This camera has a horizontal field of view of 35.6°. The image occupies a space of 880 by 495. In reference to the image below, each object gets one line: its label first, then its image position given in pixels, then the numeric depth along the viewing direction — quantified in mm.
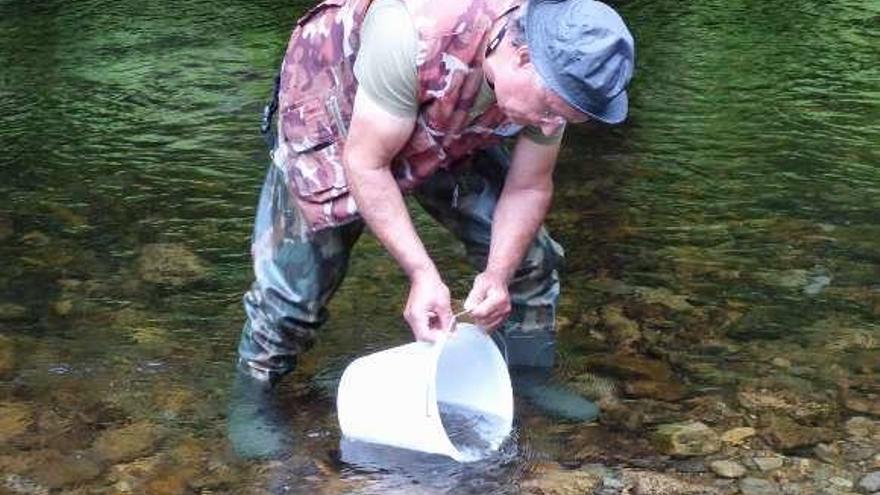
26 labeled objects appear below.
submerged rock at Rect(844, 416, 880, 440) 3453
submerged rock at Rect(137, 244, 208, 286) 4402
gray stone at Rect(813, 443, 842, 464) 3344
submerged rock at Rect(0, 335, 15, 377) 3791
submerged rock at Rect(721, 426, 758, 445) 3439
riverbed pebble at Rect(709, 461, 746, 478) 3277
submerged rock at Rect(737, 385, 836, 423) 3574
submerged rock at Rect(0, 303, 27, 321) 4113
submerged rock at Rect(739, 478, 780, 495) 3207
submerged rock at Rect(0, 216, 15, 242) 4707
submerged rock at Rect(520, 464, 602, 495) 3215
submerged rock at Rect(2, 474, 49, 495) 3197
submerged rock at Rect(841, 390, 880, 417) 3578
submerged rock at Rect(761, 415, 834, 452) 3426
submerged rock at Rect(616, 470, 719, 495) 3205
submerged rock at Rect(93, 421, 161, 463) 3362
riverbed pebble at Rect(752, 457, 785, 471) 3311
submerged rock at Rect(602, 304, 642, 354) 3980
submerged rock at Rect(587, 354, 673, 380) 3797
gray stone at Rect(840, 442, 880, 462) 3342
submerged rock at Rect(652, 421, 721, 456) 3393
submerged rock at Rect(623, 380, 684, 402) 3682
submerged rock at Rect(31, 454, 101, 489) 3244
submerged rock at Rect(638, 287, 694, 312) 4207
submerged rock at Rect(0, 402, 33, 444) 3455
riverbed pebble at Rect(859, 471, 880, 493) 3209
